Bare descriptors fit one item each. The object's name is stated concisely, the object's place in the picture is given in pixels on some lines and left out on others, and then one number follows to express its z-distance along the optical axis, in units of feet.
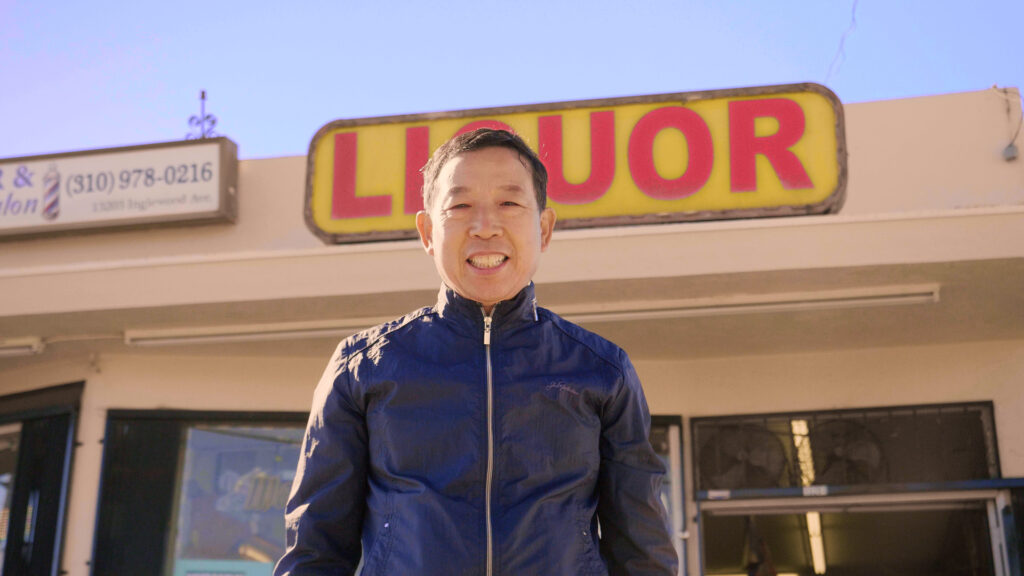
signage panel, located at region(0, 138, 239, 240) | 24.57
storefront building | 18.43
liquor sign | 19.26
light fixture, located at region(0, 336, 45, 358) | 22.12
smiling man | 5.90
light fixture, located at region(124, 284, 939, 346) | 18.60
